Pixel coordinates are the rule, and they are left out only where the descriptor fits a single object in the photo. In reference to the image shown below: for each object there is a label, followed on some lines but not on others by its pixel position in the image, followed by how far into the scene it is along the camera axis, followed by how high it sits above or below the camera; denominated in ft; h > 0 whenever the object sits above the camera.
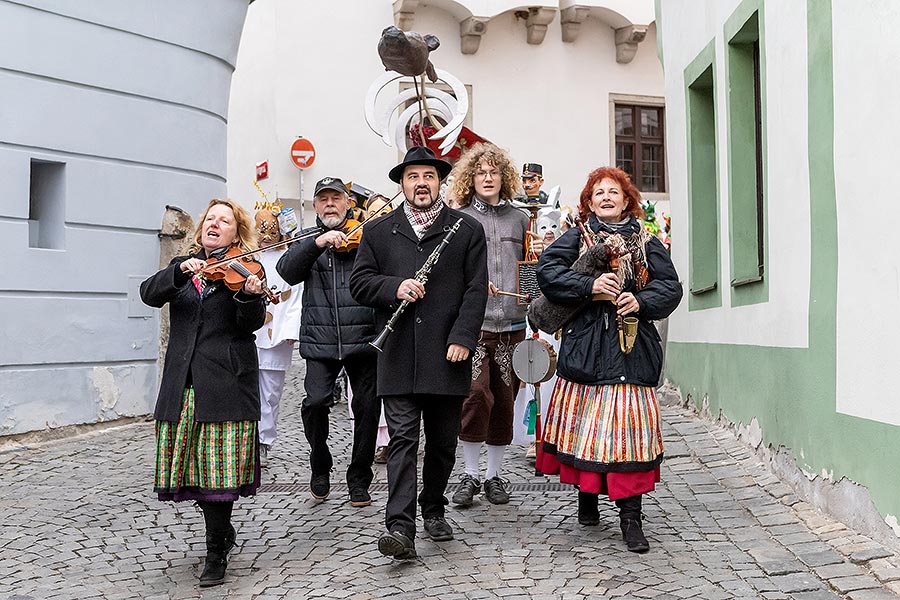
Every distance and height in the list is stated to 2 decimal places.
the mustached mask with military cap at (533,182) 25.95 +3.18
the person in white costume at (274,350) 27.48 -0.48
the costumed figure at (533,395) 27.91 -1.55
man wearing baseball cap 23.20 -0.17
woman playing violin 18.22 -0.95
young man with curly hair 22.86 +0.16
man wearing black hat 19.03 +0.15
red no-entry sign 61.62 +9.08
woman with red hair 19.11 -0.45
